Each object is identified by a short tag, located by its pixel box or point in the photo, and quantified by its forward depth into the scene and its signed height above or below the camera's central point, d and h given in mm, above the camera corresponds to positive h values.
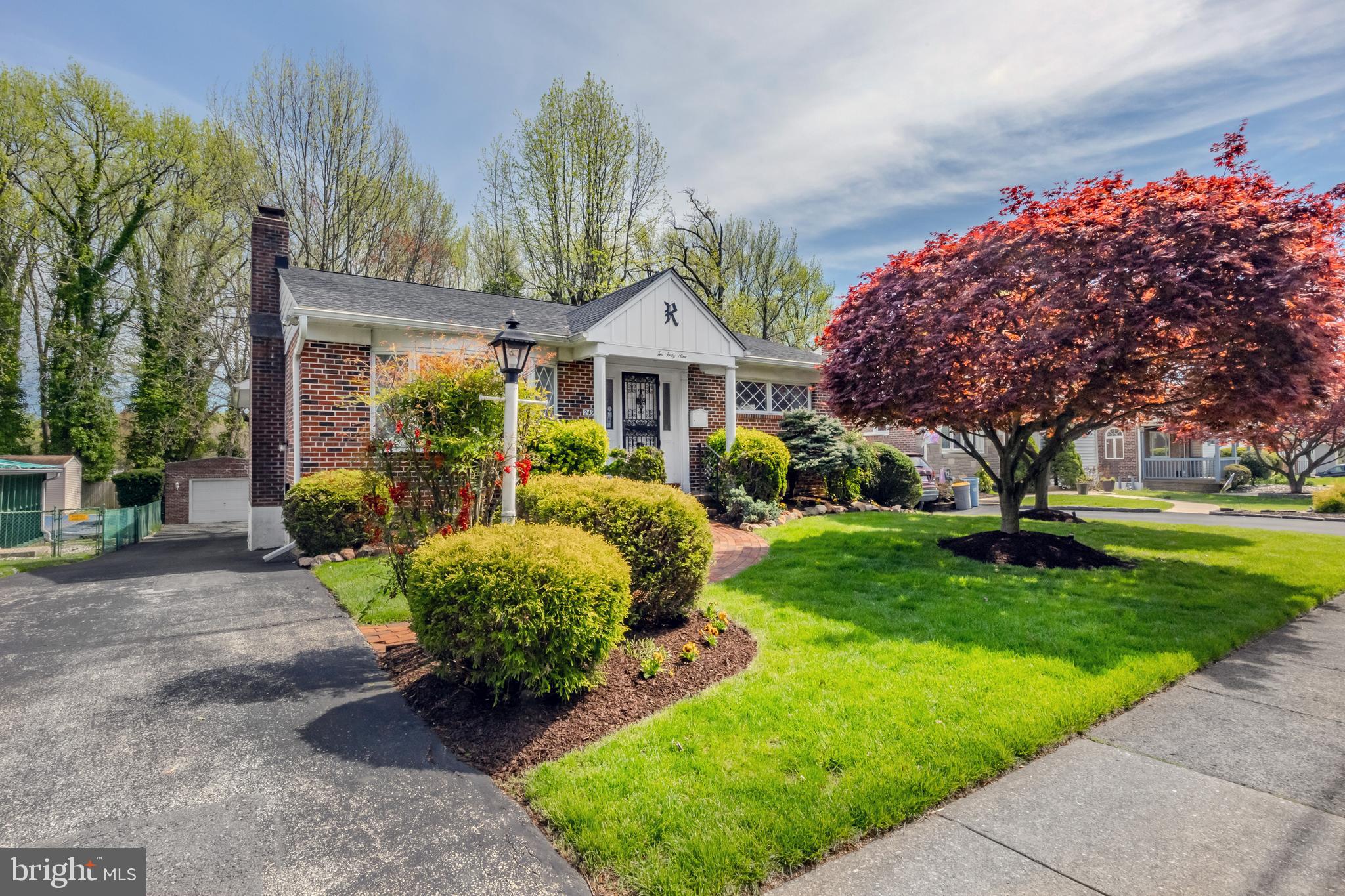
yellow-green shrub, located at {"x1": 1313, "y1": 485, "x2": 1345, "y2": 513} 13664 -901
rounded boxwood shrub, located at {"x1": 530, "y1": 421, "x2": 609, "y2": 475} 9094 +219
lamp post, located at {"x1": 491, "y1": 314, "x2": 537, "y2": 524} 4793 +607
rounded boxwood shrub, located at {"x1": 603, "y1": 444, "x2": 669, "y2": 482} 10312 -36
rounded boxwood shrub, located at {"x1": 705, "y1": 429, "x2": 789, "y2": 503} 11484 -86
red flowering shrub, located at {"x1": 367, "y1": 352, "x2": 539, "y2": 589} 4605 +112
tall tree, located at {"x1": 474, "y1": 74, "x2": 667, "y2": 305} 22297 +10082
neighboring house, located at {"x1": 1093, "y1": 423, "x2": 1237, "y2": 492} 25188 -112
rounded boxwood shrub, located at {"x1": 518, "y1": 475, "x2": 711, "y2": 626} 4762 -540
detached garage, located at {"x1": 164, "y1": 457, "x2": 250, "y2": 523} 18297 -785
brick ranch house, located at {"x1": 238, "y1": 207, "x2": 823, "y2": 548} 9500 +1913
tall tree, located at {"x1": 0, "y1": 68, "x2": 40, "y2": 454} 18188 +6530
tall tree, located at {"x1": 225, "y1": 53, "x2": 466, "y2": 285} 20828 +10704
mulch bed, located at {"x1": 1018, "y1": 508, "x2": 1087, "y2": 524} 10828 -977
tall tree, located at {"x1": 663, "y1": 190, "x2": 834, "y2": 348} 27094 +8815
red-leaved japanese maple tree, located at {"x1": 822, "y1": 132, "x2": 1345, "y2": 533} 5660 +1497
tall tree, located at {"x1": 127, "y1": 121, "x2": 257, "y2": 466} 20125 +5714
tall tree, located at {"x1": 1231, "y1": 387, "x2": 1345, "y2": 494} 17703 +643
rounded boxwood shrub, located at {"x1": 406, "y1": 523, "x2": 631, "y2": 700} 3307 -804
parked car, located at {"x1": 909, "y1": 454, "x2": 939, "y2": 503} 14312 -533
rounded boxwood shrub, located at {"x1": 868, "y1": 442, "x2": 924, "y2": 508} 13523 -424
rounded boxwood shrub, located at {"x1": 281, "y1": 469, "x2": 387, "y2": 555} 8523 -676
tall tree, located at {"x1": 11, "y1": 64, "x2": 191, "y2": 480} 18844 +7884
